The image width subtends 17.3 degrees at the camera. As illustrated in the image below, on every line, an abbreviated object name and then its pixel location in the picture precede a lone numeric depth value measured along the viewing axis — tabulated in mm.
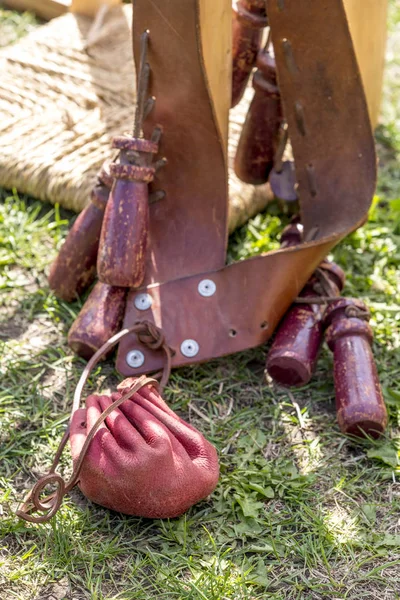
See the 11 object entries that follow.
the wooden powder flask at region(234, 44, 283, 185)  1043
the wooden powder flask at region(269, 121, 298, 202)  1067
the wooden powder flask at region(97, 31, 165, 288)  951
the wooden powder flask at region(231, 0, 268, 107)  1040
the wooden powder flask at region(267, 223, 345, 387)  957
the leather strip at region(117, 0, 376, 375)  964
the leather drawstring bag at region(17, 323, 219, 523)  838
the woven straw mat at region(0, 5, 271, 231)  1136
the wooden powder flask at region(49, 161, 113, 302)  1003
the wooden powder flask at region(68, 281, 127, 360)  965
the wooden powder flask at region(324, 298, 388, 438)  918
